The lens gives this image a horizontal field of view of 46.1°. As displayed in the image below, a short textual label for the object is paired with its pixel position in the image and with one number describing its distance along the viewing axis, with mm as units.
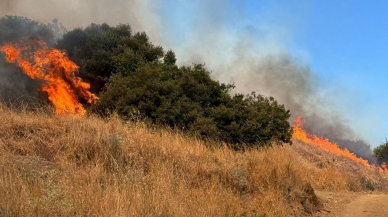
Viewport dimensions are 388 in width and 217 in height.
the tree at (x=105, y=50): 31803
